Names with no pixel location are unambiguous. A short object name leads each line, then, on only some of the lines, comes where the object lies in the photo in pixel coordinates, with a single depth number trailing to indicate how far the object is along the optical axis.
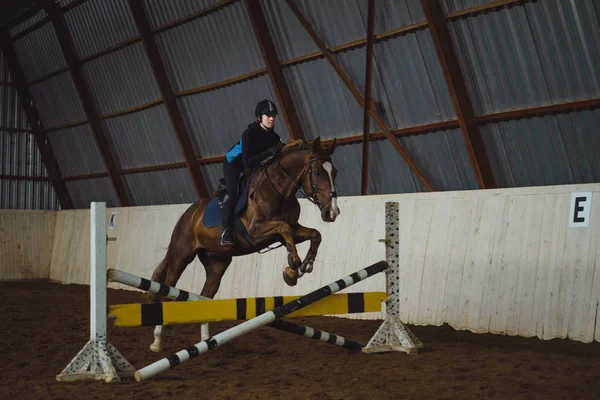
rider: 6.95
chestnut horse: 6.38
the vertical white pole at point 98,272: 5.52
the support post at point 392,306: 6.86
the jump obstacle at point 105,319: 5.53
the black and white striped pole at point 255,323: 5.49
